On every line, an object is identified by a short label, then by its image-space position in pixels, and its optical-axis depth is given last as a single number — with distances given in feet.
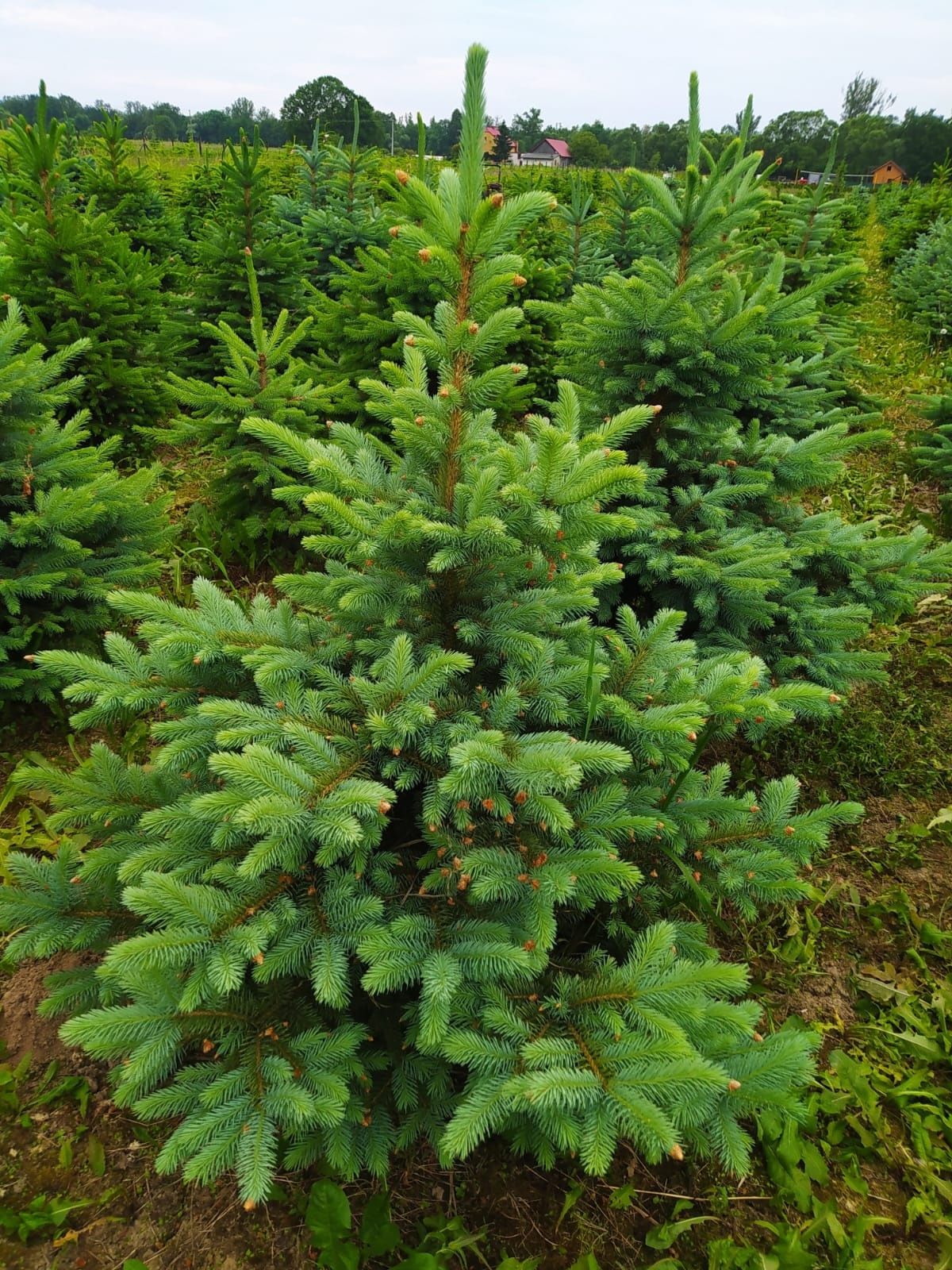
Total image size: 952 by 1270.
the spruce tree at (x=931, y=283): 26.27
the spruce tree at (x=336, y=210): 21.43
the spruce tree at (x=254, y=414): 12.78
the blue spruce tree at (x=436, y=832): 5.12
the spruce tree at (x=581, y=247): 21.97
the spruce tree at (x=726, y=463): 9.95
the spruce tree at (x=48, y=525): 9.92
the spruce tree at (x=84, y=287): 14.52
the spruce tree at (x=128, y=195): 23.43
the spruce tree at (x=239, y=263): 17.39
